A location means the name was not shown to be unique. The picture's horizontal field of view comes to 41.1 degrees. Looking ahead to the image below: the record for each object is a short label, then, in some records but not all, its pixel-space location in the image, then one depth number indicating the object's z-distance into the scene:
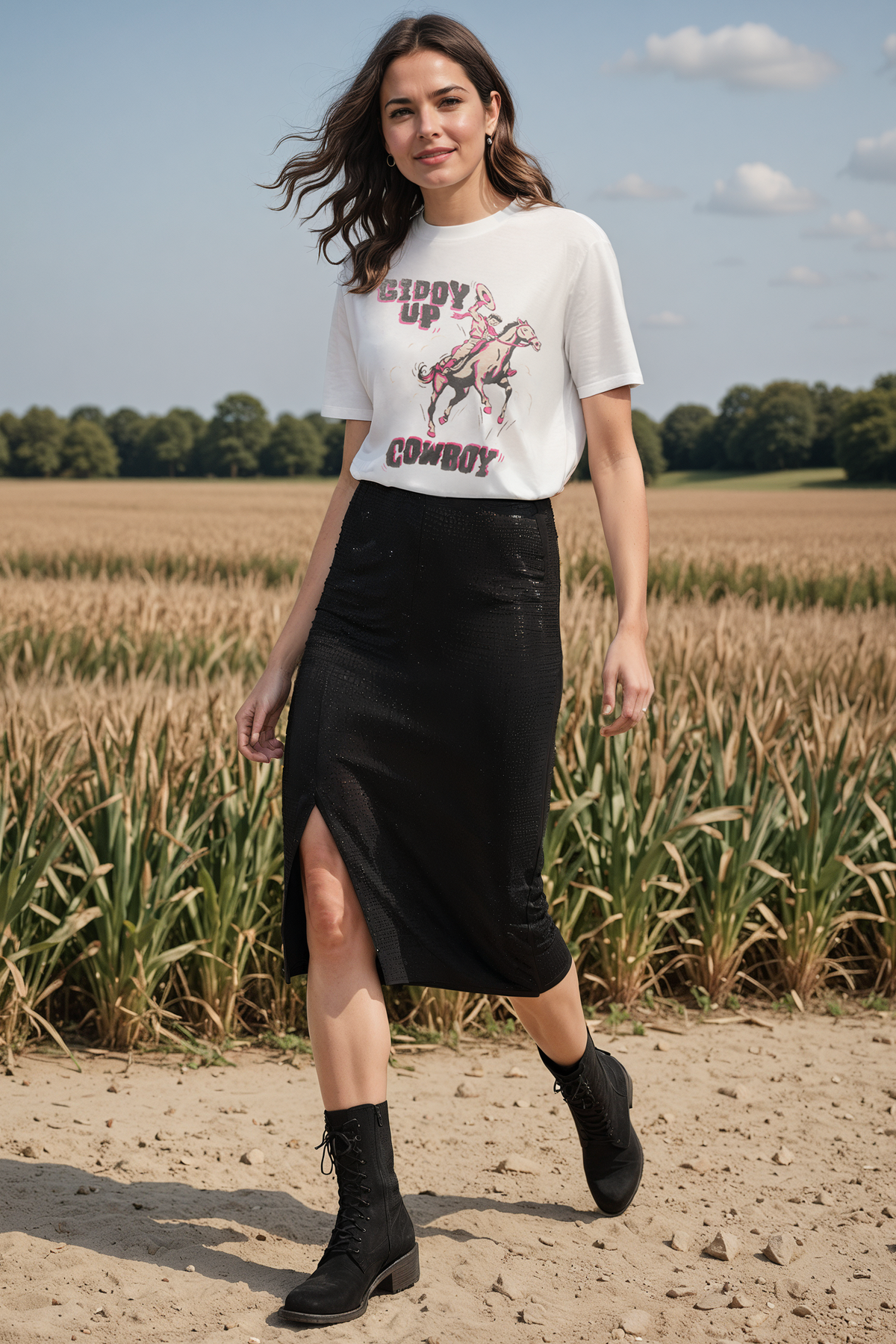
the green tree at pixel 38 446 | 89.38
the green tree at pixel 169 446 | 99.69
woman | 1.97
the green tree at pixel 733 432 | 84.62
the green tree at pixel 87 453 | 90.81
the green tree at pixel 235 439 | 96.25
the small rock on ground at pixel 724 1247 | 2.21
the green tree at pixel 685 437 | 89.75
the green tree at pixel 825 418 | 82.00
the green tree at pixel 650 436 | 51.72
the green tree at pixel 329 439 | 90.62
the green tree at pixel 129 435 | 102.50
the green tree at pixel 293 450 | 95.69
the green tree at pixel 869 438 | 67.50
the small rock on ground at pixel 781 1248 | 2.19
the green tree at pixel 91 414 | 106.38
